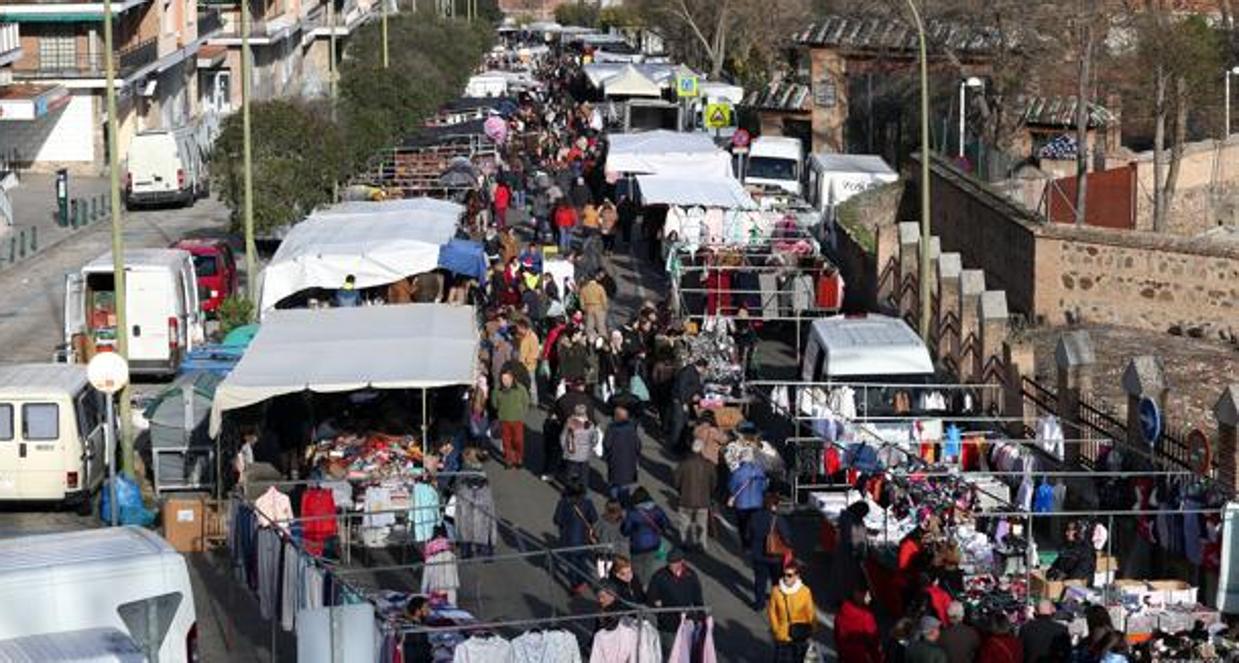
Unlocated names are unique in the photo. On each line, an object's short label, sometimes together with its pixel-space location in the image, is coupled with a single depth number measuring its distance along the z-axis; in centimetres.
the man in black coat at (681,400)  2945
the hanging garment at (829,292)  3734
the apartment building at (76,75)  6425
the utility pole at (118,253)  2708
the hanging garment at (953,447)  2678
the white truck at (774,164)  5447
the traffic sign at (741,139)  5803
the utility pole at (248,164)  3831
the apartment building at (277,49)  8325
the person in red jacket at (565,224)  4538
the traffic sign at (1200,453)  2341
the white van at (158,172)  5722
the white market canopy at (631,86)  7388
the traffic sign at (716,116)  6419
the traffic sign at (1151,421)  2484
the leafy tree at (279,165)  4272
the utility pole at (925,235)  3416
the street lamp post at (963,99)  5049
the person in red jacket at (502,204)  4922
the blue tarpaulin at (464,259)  3541
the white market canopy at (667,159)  4778
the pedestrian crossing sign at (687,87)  6862
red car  3806
